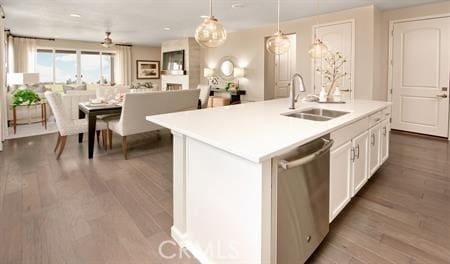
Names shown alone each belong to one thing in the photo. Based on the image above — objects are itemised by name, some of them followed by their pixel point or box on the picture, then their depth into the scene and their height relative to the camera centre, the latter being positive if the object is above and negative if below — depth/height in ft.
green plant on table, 19.01 +0.92
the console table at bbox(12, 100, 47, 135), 20.92 +0.05
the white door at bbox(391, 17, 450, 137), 16.17 +2.10
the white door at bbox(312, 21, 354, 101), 17.92 +4.53
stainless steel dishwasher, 4.72 -1.64
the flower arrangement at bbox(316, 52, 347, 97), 18.40 +2.92
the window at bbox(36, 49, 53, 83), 31.14 +5.14
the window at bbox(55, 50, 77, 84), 32.40 +5.14
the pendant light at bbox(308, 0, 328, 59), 12.44 +2.70
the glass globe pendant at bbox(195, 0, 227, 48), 8.34 +2.33
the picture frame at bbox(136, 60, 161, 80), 37.96 +5.71
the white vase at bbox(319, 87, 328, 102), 10.96 +0.57
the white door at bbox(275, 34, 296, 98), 25.94 +3.70
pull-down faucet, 8.05 +0.66
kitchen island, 4.45 -1.17
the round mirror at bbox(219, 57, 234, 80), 26.48 +4.07
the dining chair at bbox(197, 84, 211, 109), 18.71 +0.91
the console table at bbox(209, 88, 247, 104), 25.04 +1.45
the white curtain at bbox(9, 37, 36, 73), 28.12 +5.71
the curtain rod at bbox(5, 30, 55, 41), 26.79 +7.49
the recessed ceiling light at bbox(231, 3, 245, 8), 16.28 +6.16
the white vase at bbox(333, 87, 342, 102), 11.03 +0.58
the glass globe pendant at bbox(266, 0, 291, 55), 11.21 +2.70
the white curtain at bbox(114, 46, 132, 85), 35.76 +5.90
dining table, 13.19 -0.06
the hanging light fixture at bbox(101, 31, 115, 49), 20.75 +5.07
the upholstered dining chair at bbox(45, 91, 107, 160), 12.75 -0.58
